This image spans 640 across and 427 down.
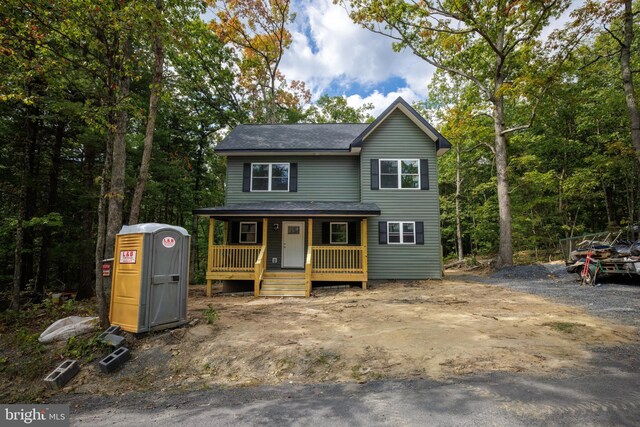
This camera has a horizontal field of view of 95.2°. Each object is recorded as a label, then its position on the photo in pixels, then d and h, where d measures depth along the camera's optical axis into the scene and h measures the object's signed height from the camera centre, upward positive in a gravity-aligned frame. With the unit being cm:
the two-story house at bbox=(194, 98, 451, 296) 1204 +223
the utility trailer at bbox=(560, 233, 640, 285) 805 -52
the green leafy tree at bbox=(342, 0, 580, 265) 1273 +979
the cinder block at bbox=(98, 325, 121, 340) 478 -146
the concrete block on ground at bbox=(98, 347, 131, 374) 403 -165
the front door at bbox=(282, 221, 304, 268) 1220 -5
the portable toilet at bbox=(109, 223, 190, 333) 489 -62
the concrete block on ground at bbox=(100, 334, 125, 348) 452 -152
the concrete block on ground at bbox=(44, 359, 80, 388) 372 -172
